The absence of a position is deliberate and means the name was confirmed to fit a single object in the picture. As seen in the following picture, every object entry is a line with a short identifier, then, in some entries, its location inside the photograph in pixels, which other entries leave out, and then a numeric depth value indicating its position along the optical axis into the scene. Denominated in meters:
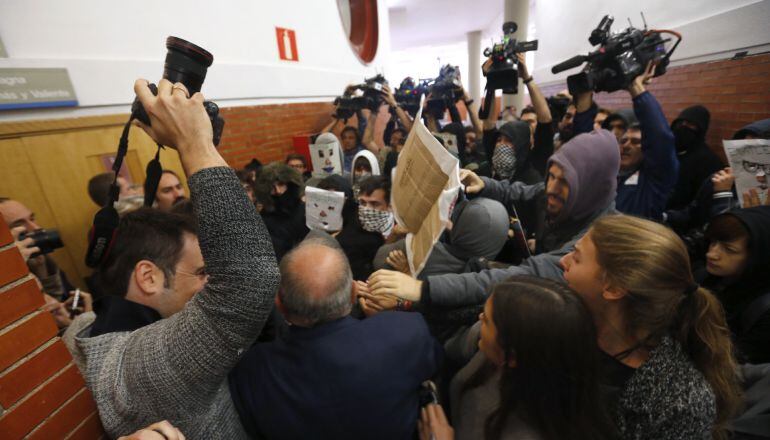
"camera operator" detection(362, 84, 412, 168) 3.90
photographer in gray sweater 0.67
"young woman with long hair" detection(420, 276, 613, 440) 0.86
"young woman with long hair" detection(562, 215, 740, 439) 0.91
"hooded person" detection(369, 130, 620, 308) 1.29
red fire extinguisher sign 4.62
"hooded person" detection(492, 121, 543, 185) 2.87
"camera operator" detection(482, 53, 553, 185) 2.85
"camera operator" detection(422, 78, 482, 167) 3.57
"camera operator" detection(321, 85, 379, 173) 4.59
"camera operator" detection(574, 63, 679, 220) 2.02
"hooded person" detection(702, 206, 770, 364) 1.38
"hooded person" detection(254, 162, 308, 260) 2.64
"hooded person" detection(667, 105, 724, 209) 2.83
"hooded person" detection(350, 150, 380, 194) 3.28
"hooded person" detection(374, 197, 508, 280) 1.51
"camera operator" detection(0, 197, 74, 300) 1.89
